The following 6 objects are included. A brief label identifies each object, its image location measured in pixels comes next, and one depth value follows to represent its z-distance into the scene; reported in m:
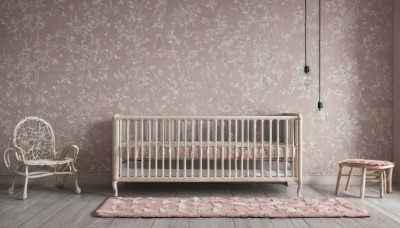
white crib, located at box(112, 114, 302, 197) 3.63
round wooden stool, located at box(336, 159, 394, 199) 3.57
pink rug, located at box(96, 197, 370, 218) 2.91
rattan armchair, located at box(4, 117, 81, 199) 4.11
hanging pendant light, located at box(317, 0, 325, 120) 4.28
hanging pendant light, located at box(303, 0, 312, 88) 4.26
